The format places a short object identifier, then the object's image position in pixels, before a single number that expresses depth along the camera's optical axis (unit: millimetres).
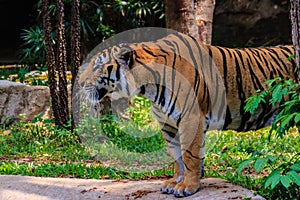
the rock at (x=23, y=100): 17469
